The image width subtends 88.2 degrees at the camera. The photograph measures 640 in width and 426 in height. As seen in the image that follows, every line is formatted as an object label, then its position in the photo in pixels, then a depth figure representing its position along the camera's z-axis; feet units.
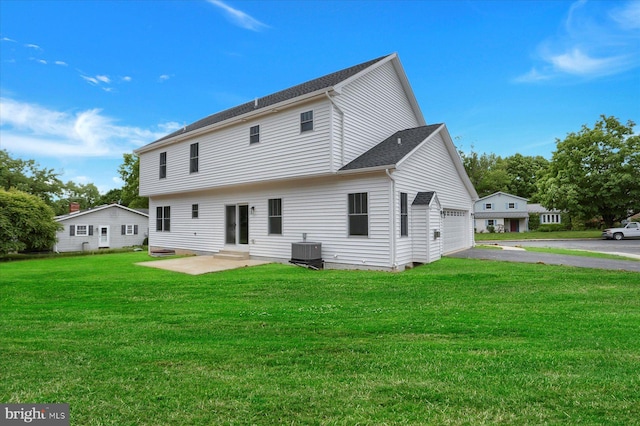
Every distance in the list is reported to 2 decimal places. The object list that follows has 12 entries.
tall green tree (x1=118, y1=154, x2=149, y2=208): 136.98
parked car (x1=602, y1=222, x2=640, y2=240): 86.30
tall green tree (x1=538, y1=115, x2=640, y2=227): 97.91
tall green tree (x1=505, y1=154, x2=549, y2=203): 183.42
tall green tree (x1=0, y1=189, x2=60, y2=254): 69.77
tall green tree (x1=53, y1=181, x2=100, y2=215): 147.27
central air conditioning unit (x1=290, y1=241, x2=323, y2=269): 38.09
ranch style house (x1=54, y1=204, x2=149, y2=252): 92.79
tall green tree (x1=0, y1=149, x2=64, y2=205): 120.26
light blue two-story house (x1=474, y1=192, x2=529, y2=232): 144.66
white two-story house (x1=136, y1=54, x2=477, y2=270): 36.10
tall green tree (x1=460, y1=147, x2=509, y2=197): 173.68
